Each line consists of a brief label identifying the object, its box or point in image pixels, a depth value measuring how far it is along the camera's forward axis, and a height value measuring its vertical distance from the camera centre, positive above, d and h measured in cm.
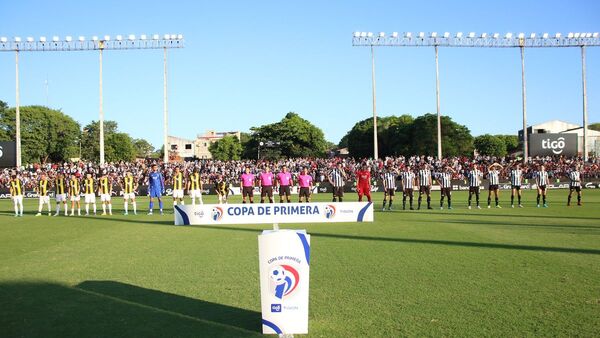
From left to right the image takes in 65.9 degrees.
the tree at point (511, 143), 11225 +563
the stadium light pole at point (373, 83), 4281 +789
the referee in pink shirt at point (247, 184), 2191 -63
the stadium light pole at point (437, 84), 4219 +763
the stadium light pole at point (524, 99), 4359 +637
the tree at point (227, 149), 11199 +534
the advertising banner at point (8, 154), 4142 +187
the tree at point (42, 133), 7756 +733
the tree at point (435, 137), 7856 +526
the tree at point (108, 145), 9731 +614
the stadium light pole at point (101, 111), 4000 +554
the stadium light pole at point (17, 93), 4150 +740
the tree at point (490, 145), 10625 +489
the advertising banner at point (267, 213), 1544 -144
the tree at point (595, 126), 11965 +1023
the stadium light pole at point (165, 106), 4219 +605
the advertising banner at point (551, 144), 4744 +219
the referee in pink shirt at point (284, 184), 2130 -64
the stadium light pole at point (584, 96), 4520 +670
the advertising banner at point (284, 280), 501 -119
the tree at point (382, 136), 8531 +636
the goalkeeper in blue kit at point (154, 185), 2100 -58
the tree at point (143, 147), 13534 +761
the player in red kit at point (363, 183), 2092 -65
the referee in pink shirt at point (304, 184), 2100 -66
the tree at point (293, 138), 8812 +623
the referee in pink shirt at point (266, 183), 2089 -57
